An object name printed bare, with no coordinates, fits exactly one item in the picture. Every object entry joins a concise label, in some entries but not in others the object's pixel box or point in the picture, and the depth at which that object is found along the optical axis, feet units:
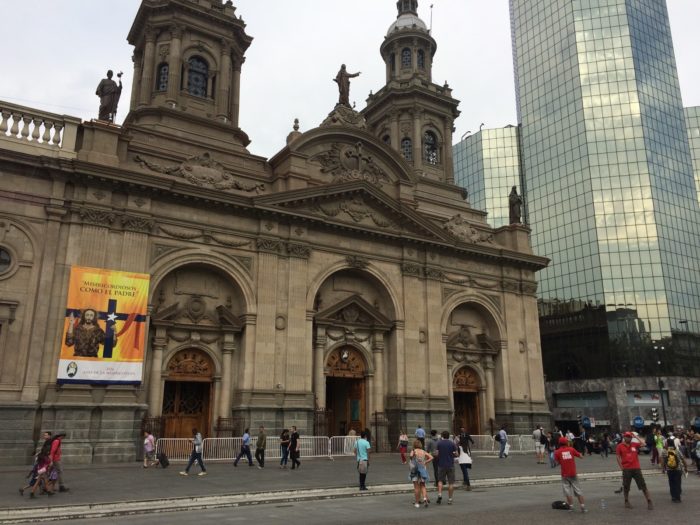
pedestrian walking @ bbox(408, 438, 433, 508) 46.78
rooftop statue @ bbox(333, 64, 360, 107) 125.90
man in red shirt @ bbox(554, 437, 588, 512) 44.04
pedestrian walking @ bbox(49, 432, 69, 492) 49.70
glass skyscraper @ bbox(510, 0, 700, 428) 194.80
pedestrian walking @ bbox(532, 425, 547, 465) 89.77
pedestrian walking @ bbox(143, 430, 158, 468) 72.64
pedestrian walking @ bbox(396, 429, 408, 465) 84.48
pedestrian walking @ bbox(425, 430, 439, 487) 54.82
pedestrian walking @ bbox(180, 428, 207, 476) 65.53
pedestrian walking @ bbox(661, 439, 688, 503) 47.42
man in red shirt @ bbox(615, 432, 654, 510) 45.60
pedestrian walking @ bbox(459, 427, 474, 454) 83.78
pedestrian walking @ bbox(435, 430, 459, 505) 49.34
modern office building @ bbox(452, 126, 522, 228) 282.36
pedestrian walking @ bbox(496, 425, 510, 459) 97.08
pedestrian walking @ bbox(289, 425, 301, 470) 72.63
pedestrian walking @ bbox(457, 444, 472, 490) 57.82
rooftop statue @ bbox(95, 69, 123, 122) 97.96
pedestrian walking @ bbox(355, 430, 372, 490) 54.19
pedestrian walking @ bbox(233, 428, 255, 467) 75.26
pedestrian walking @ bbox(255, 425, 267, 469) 74.83
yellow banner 79.61
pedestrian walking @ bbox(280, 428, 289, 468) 73.61
